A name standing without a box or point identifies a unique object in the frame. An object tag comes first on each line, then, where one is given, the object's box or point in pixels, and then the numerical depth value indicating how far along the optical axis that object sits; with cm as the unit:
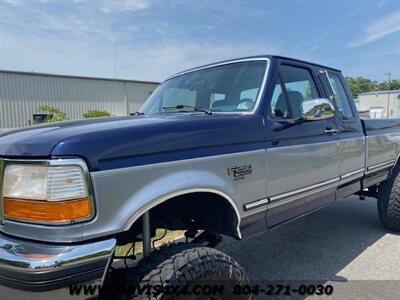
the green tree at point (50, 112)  1704
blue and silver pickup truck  170
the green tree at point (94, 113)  2117
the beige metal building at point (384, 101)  4447
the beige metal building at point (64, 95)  2291
